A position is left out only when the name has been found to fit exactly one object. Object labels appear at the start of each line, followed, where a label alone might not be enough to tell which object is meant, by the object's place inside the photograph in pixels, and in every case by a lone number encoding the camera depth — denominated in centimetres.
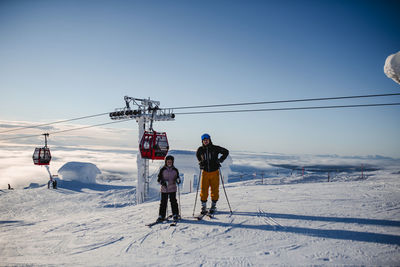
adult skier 621
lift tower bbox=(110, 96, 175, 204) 2008
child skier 606
